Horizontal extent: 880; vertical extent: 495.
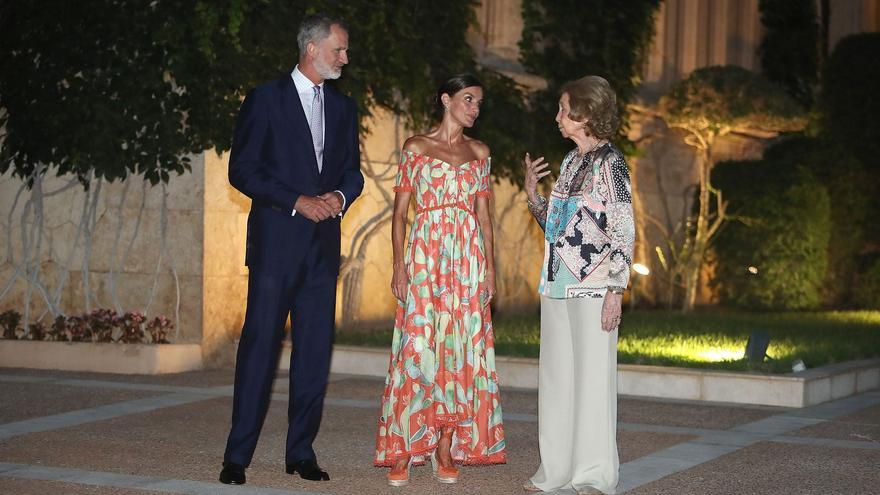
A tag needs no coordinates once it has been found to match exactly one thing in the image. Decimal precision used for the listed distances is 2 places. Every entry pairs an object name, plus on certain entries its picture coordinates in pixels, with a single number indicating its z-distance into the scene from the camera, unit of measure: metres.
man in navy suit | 6.23
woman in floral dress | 6.38
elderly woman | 5.91
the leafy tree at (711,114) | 16.70
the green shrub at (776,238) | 17.53
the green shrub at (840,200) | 18.36
